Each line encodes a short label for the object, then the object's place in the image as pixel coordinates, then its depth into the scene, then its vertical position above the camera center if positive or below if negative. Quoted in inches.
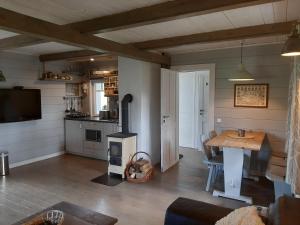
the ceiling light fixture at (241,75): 146.6 +14.0
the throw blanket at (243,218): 59.0 -30.8
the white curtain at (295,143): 91.7 -18.6
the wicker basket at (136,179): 160.1 -53.8
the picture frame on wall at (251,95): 170.2 +1.9
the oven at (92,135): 213.0 -34.3
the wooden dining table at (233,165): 133.1 -38.4
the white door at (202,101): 245.0 -3.7
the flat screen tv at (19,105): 179.8 -6.2
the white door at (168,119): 179.5 -17.2
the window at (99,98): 252.1 -0.9
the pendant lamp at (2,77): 173.4 +14.5
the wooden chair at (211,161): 147.3 -39.7
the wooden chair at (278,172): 101.8 -39.4
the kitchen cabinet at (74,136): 224.1 -37.6
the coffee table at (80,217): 76.5 -42.2
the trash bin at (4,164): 172.7 -48.8
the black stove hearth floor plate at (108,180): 158.7 -57.0
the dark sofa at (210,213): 57.1 -36.9
